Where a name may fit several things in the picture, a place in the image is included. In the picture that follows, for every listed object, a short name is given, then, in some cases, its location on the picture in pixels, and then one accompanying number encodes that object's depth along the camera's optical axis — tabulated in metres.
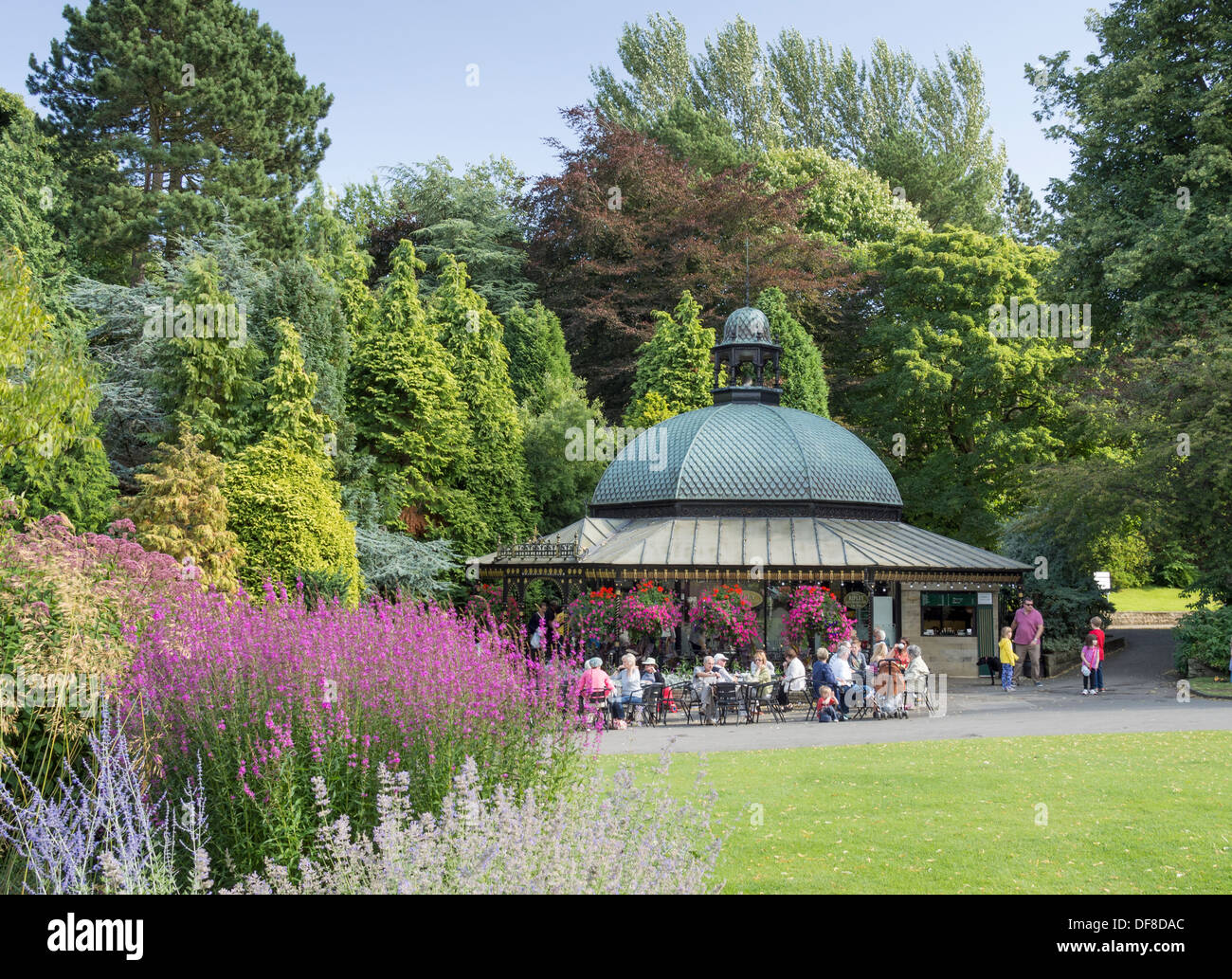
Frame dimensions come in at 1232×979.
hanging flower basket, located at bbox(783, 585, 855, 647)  20.38
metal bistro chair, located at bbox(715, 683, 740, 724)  16.69
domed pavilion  22.03
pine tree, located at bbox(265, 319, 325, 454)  21.66
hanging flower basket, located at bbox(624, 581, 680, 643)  20.33
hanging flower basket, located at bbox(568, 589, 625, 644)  20.86
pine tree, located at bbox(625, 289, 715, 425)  31.14
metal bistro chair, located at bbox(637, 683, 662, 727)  16.73
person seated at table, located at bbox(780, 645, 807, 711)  18.06
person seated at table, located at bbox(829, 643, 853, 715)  17.44
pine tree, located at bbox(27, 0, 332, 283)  25.88
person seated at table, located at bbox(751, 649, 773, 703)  17.80
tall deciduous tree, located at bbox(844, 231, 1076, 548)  31.17
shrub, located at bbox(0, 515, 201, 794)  7.62
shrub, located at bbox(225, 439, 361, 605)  20.14
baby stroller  17.20
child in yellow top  20.59
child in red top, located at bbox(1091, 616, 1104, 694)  18.80
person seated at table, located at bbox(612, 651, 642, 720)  16.55
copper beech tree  35.75
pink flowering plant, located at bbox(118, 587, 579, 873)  6.38
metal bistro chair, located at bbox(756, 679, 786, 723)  17.58
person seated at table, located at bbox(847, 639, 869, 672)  18.75
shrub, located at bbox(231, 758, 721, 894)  5.02
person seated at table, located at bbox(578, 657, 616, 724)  14.90
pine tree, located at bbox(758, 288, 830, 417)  32.69
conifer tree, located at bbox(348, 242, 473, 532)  26.92
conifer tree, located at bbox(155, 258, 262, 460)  21.44
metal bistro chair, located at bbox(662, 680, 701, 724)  17.31
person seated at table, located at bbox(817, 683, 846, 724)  17.00
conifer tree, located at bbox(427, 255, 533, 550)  28.03
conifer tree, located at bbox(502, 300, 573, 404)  32.47
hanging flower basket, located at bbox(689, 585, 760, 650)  20.41
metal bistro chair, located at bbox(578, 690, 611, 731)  14.34
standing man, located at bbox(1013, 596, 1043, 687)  21.98
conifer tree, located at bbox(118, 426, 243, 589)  18.62
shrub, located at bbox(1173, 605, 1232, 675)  19.89
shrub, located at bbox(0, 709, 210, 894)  5.01
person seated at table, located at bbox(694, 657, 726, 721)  16.92
